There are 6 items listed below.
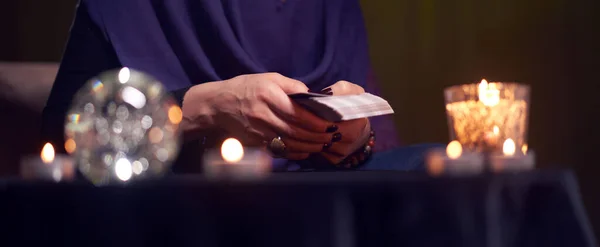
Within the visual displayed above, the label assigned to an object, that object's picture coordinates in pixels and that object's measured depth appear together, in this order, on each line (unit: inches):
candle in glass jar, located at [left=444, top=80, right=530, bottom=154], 43.0
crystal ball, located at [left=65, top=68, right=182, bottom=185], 45.6
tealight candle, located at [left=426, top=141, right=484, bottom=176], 39.7
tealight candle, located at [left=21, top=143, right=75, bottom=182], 41.4
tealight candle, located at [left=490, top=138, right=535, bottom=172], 39.5
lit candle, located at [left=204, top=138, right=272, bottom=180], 39.1
